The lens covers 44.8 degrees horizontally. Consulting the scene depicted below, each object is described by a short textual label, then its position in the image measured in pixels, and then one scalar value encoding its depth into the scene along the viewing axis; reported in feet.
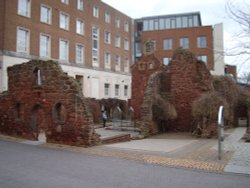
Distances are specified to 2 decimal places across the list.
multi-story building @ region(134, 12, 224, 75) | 175.69
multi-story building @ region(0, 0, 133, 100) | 104.42
